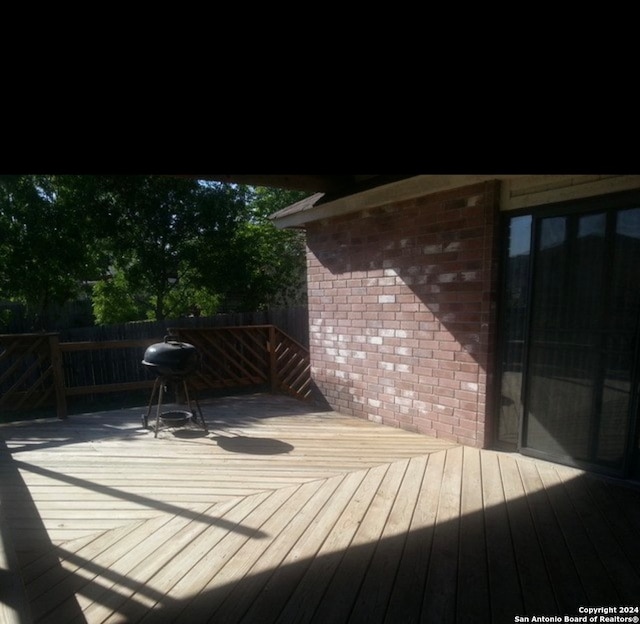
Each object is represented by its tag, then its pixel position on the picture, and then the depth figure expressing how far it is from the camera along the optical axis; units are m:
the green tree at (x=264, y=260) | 8.89
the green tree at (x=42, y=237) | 6.62
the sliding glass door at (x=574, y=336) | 2.80
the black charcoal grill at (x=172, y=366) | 4.10
